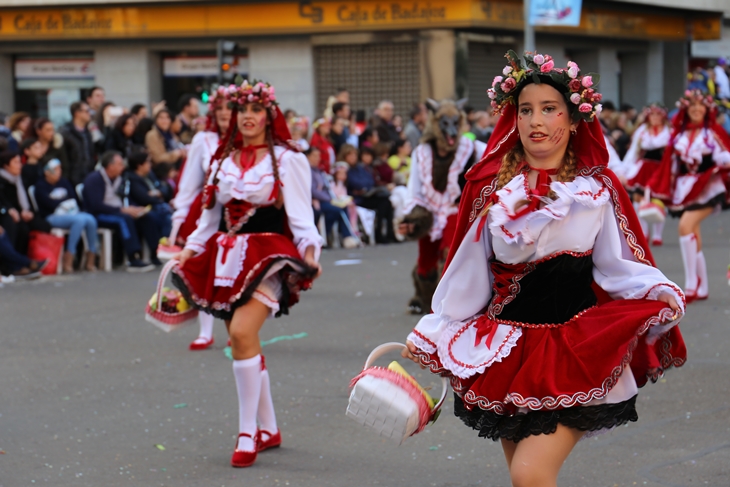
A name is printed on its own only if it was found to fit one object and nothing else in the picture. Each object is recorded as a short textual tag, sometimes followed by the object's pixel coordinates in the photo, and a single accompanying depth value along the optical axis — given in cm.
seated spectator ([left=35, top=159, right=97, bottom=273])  1411
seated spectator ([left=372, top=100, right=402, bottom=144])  2038
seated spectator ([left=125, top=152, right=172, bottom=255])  1491
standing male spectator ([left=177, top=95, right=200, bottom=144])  1703
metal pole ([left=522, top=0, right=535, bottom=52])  2102
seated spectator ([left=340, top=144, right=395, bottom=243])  1834
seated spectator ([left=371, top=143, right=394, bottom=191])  1894
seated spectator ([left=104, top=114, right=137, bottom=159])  1563
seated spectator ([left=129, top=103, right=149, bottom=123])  1684
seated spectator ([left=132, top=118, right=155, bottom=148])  1595
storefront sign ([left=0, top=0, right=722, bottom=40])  2786
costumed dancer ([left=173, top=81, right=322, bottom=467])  617
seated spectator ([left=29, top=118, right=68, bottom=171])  1452
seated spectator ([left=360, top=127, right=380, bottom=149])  1970
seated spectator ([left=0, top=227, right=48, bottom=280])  1354
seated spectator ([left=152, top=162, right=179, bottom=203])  1564
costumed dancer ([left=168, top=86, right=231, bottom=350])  797
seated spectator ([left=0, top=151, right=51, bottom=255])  1355
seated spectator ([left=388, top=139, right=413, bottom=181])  1958
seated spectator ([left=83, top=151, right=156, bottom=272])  1450
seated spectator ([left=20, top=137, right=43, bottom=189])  1403
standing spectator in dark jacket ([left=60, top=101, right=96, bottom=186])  1506
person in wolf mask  995
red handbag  1399
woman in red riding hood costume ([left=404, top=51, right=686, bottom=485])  385
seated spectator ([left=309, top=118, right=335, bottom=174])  1819
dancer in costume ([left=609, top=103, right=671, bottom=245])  1500
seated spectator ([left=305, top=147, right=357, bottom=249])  1722
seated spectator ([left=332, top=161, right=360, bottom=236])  1767
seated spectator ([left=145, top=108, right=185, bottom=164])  1595
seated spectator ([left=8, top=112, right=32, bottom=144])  1551
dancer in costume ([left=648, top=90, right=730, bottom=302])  1112
